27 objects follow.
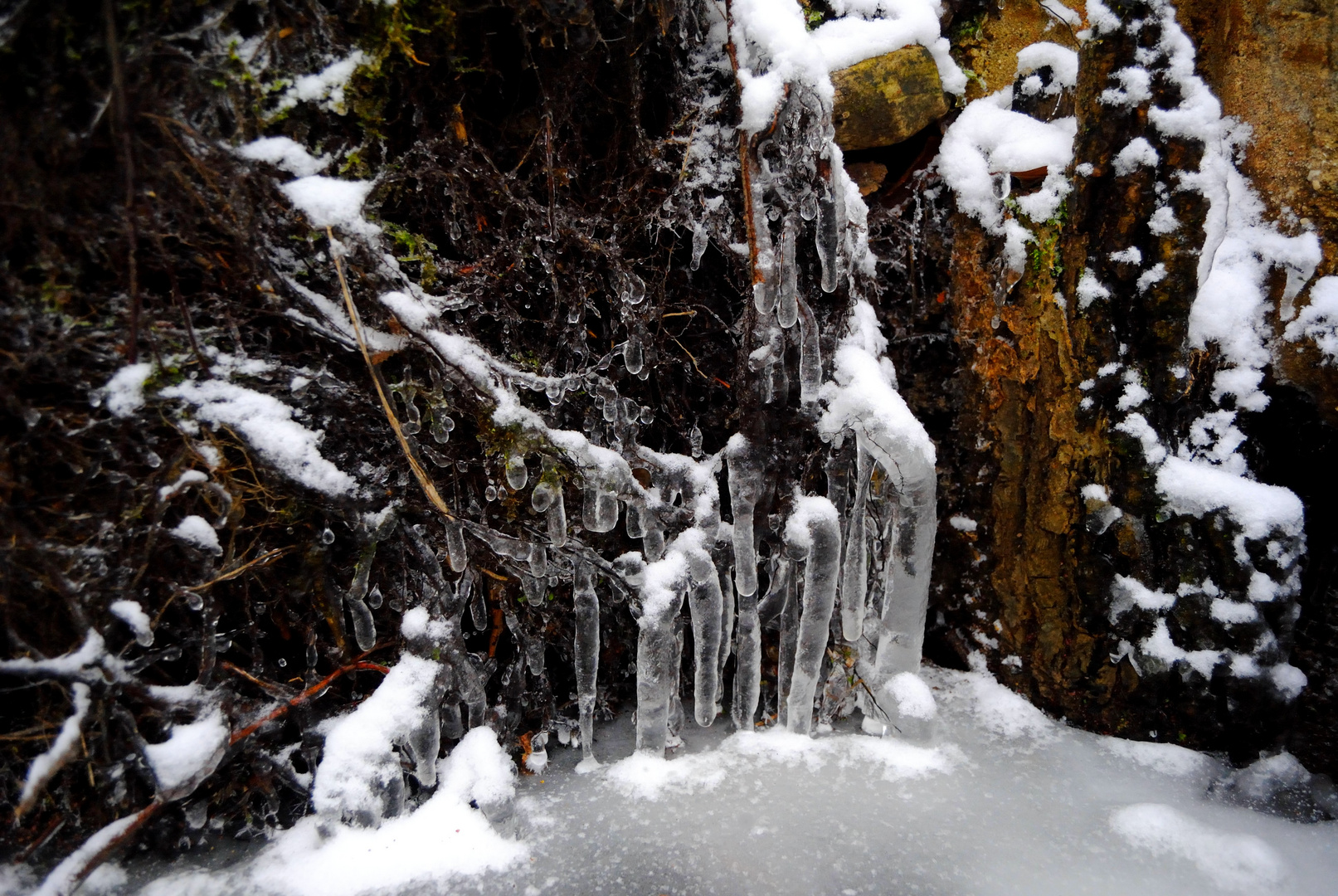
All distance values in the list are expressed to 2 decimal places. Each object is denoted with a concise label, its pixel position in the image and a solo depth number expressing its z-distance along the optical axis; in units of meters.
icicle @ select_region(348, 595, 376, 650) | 0.66
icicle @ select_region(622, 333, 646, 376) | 0.70
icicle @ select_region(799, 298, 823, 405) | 0.68
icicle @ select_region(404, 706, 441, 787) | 0.64
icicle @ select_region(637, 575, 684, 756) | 0.68
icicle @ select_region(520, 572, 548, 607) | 0.69
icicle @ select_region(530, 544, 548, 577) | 0.68
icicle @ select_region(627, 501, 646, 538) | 0.68
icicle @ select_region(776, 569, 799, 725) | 0.73
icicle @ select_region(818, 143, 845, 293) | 0.66
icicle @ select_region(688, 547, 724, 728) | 0.69
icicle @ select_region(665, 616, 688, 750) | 0.71
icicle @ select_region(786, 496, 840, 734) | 0.70
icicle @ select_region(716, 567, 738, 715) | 0.72
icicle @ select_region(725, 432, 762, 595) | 0.70
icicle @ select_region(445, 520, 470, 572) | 0.66
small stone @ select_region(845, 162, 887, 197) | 0.79
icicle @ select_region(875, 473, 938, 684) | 0.71
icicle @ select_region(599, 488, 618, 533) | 0.66
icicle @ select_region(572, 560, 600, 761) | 0.68
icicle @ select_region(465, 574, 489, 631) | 0.70
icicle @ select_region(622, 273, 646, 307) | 0.69
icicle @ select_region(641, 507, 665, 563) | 0.69
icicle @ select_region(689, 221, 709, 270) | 0.70
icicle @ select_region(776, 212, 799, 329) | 0.66
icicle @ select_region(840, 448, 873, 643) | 0.72
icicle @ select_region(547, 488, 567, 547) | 0.65
